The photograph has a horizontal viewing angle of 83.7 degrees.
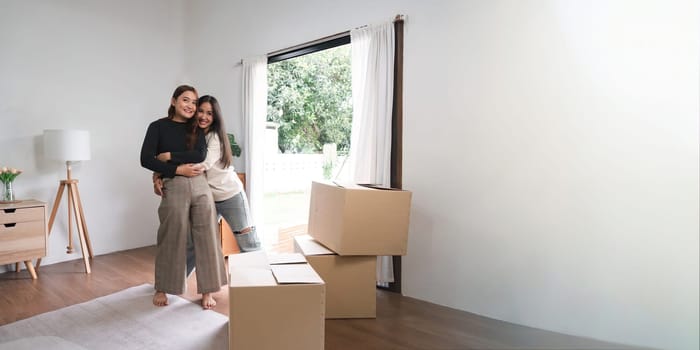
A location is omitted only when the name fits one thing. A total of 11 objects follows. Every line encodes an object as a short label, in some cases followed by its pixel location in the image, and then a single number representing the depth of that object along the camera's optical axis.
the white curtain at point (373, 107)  2.75
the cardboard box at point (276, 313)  1.67
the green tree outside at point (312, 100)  3.29
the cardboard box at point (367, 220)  2.25
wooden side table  2.84
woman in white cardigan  2.63
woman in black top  2.50
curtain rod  2.68
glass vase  2.98
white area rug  2.00
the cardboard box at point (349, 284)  2.34
